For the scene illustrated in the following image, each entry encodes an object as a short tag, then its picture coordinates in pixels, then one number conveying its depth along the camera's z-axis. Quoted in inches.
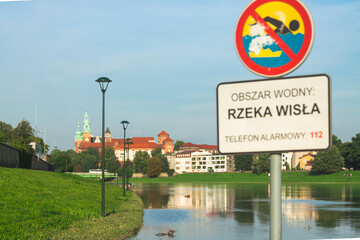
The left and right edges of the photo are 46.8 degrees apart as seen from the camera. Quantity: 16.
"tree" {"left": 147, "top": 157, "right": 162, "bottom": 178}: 6766.7
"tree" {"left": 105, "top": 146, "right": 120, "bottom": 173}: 7121.1
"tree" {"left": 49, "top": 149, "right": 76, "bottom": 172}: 4364.7
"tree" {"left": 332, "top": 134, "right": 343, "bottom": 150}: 5532.5
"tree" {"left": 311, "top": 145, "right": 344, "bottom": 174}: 4931.1
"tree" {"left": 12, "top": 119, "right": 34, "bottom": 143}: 3826.3
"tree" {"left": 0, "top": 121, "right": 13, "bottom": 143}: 3590.1
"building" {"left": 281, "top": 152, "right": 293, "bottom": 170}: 7268.7
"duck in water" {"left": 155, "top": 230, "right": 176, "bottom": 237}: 993.5
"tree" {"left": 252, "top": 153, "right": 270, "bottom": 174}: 5698.8
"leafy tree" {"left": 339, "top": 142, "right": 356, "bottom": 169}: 5339.6
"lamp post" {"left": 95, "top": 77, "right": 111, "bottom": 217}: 1027.9
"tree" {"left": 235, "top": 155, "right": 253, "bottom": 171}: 6611.2
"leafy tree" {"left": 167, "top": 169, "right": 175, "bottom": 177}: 6845.5
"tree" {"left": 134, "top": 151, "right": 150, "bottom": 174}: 7367.1
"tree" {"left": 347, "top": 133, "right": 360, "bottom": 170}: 5201.8
